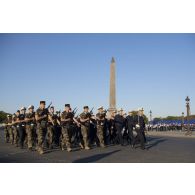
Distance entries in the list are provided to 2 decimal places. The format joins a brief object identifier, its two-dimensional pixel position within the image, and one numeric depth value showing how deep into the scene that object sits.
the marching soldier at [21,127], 9.77
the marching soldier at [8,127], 12.03
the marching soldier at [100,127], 10.07
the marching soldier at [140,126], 9.20
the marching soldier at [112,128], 11.65
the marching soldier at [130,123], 10.28
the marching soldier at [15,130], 10.87
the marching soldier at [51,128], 9.71
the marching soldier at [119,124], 11.00
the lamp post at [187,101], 23.33
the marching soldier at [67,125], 8.65
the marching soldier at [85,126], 9.24
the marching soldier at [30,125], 9.01
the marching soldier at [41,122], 8.02
